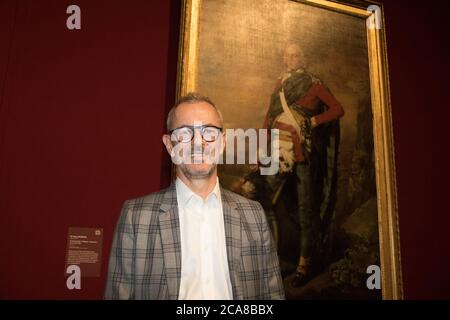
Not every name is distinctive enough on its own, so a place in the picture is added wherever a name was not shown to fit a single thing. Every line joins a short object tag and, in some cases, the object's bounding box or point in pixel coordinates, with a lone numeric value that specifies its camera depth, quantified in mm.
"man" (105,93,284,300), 1460
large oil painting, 2258
